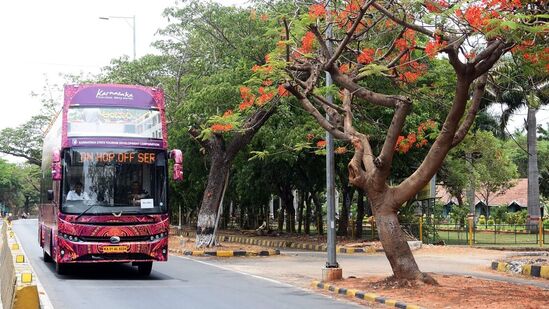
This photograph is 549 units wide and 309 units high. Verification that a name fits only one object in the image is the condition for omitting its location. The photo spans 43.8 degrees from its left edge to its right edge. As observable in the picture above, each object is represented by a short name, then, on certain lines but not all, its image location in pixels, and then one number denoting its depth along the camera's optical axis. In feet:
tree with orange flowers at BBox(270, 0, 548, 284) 38.24
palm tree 118.34
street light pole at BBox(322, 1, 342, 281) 49.47
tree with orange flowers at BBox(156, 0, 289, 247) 74.28
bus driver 46.80
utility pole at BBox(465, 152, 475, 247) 91.71
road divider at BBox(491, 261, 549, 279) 52.80
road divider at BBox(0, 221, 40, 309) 20.40
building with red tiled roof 203.31
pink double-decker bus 46.68
